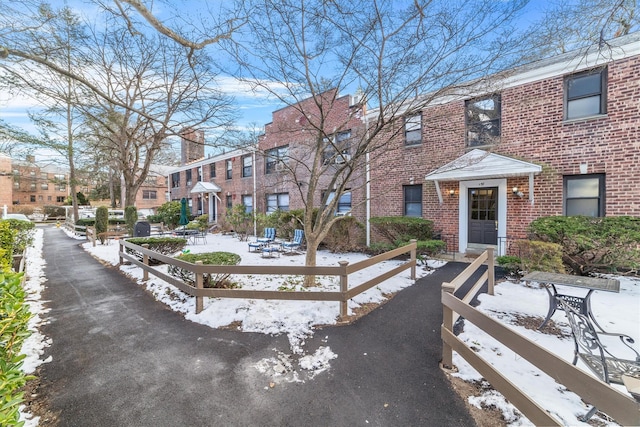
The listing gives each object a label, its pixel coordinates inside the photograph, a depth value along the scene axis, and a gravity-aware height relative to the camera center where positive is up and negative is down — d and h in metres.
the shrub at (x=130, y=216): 16.69 -0.65
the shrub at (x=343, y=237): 11.11 -1.35
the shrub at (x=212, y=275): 5.73 -1.50
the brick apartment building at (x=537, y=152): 7.19 +1.63
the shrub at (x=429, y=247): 8.99 -1.44
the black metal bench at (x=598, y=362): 2.43 -1.58
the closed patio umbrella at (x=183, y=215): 15.46 -0.57
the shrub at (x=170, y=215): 19.34 -0.66
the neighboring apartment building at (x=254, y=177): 12.53 +1.86
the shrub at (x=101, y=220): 16.75 -0.87
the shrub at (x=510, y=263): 7.31 -1.65
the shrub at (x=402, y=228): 9.97 -0.90
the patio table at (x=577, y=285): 3.93 -1.23
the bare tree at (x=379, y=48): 4.61 +2.95
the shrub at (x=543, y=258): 6.37 -1.32
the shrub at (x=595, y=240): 6.19 -0.89
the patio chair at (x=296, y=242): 11.16 -1.59
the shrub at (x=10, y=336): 1.47 -0.99
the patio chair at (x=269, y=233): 12.39 -1.30
